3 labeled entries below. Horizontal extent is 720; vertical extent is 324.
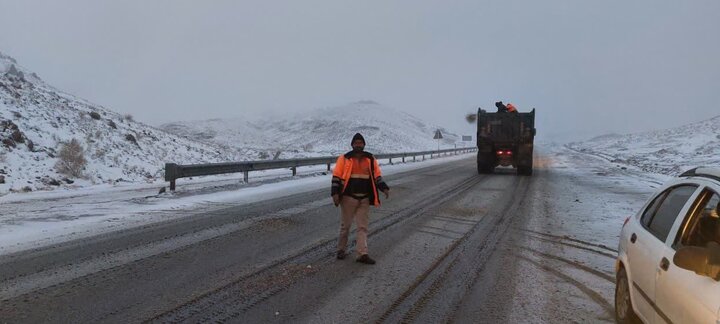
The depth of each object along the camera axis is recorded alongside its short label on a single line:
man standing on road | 6.90
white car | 2.81
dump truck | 22.97
